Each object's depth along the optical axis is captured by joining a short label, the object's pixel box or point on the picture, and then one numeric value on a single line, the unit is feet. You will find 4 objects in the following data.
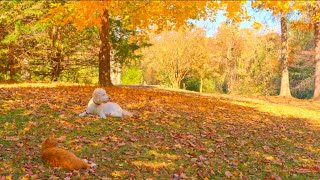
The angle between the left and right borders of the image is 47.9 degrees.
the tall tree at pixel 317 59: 77.51
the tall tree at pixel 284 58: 75.48
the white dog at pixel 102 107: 27.86
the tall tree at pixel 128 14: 43.14
